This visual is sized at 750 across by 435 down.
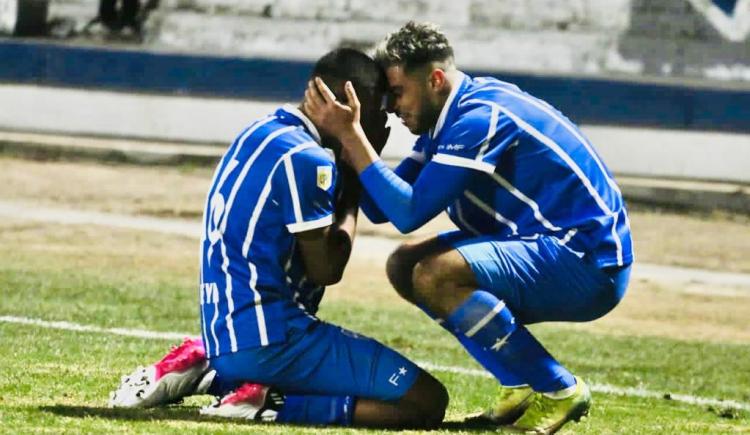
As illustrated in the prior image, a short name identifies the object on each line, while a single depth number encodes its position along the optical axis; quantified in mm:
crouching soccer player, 13211
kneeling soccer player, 12922
